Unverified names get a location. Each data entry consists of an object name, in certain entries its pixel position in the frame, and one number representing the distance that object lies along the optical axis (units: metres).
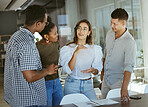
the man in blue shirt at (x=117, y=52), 2.65
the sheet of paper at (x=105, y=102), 2.21
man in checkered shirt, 2.02
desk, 2.12
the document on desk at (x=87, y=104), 2.16
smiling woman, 2.61
